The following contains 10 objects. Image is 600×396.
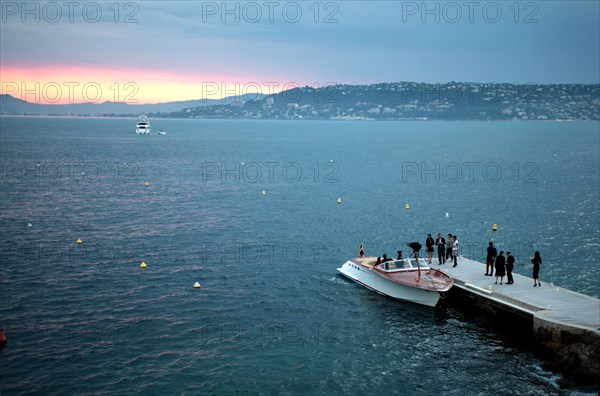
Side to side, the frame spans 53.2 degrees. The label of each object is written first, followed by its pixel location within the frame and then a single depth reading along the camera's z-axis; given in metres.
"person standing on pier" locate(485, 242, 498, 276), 31.44
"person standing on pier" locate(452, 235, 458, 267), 34.88
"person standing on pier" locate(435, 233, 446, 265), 34.56
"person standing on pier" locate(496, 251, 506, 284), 30.42
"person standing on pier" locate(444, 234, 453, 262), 35.03
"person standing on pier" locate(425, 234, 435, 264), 34.22
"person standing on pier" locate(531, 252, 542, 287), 28.86
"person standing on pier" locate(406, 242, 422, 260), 33.23
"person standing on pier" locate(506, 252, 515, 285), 29.62
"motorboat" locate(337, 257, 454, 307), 30.97
